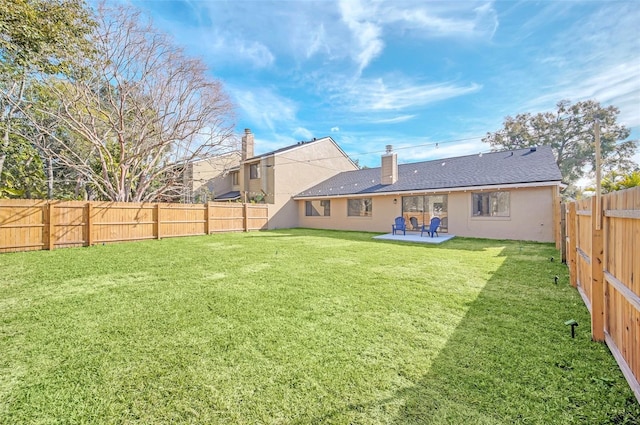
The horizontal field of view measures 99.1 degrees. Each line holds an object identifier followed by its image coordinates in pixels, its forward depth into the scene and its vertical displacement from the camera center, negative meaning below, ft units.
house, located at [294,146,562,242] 35.24 +2.27
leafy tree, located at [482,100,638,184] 70.59 +20.87
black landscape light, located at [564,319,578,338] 9.37 -4.00
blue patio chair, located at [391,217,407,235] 41.63 -2.25
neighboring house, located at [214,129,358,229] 59.82 +9.21
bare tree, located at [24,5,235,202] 38.14 +17.02
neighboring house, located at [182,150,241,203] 63.72 +8.90
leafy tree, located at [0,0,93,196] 19.43 +14.19
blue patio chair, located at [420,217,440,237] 38.09 -2.20
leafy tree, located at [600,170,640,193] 28.35 +3.21
